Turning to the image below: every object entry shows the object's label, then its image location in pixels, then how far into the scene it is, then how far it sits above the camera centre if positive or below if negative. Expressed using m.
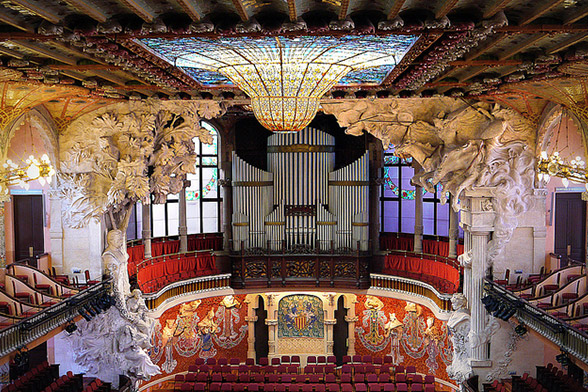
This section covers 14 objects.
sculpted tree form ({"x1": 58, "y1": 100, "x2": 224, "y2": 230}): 15.84 +0.55
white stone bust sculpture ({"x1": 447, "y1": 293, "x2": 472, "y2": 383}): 16.31 -4.18
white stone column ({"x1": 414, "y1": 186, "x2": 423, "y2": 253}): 20.91 -1.58
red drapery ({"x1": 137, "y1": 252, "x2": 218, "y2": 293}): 19.03 -2.97
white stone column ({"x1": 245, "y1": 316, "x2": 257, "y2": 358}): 22.38 -5.69
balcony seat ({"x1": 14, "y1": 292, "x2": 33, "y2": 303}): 15.02 -2.81
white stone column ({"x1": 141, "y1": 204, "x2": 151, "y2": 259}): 20.28 -1.82
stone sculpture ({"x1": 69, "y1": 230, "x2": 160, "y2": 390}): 16.41 -4.15
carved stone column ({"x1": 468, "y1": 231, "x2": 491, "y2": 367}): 15.96 -3.16
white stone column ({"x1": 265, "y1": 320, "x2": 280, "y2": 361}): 22.33 -5.68
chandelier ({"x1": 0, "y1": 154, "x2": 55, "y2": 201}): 10.35 +0.14
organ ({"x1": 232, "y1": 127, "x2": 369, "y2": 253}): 20.72 -0.80
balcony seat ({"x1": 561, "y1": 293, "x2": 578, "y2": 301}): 14.34 -2.80
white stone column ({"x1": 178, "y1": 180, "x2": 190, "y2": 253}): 21.47 -1.68
